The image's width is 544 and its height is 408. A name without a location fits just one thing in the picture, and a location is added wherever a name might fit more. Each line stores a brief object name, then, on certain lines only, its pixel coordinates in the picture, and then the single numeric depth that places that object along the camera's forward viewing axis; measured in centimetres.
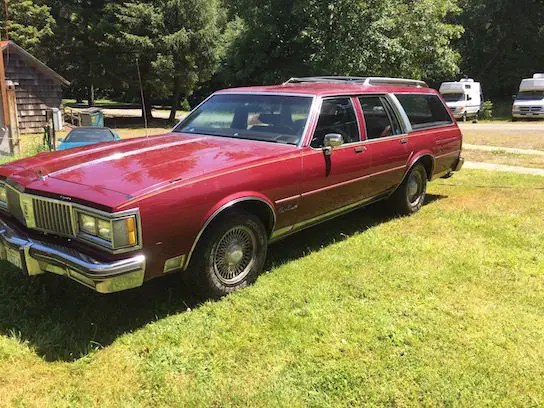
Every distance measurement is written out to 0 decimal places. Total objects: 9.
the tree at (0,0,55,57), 2811
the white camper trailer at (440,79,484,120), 2652
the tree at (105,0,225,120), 2448
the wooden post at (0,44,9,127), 1097
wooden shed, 2036
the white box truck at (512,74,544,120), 2606
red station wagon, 327
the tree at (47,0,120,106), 2673
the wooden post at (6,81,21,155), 1101
